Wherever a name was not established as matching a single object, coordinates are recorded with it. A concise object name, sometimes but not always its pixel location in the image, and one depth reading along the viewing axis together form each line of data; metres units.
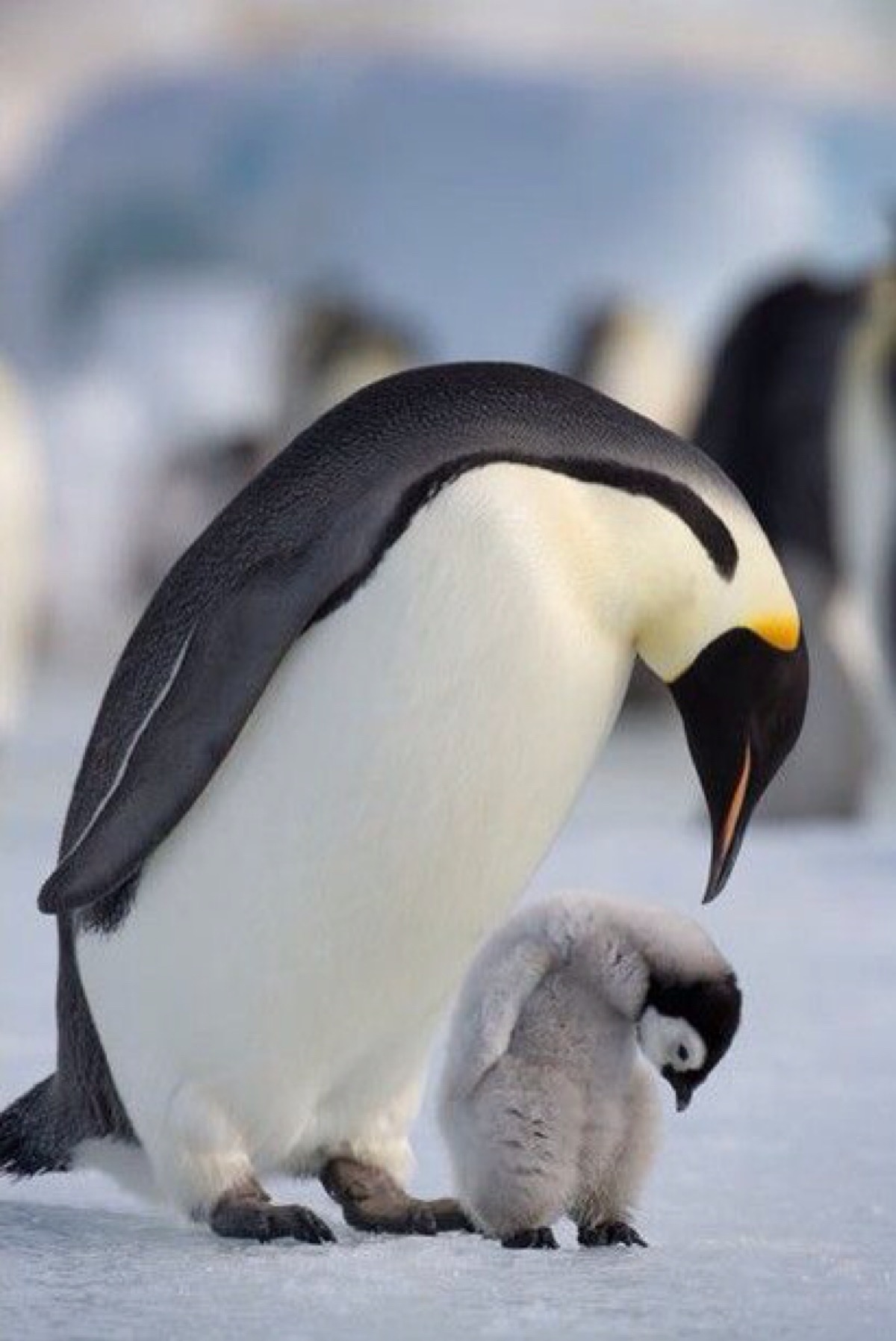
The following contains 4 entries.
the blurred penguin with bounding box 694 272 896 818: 23.45
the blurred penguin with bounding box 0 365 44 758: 19.62
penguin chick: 12.31
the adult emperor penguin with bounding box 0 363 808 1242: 12.27
